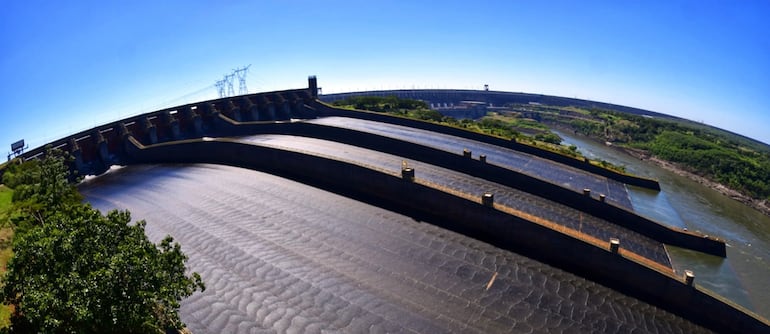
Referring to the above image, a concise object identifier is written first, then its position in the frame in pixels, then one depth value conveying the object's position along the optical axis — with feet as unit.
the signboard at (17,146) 146.73
